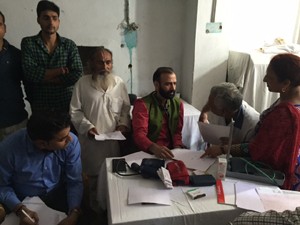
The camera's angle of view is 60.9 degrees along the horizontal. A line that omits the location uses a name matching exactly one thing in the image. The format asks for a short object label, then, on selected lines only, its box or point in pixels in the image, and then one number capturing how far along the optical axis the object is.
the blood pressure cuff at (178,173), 1.22
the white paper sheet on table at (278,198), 1.09
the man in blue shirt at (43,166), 1.24
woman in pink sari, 1.25
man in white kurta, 1.90
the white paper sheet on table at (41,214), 1.22
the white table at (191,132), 2.26
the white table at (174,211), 1.01
